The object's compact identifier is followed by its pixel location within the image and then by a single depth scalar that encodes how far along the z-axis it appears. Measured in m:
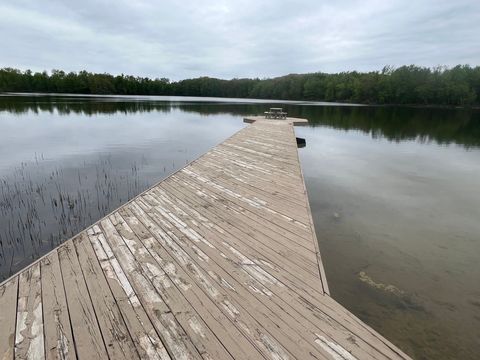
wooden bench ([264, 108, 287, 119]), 20.55
